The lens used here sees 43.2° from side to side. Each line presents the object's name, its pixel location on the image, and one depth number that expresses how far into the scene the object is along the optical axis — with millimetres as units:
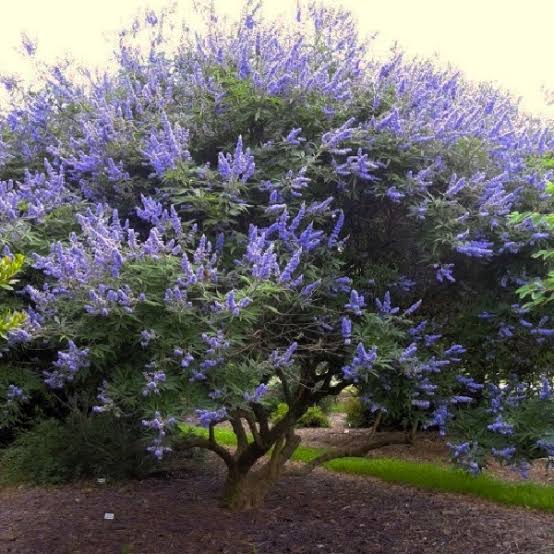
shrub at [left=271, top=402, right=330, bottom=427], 14492
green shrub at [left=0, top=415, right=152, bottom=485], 8867
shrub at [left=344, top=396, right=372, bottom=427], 13417
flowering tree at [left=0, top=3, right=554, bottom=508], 3883
